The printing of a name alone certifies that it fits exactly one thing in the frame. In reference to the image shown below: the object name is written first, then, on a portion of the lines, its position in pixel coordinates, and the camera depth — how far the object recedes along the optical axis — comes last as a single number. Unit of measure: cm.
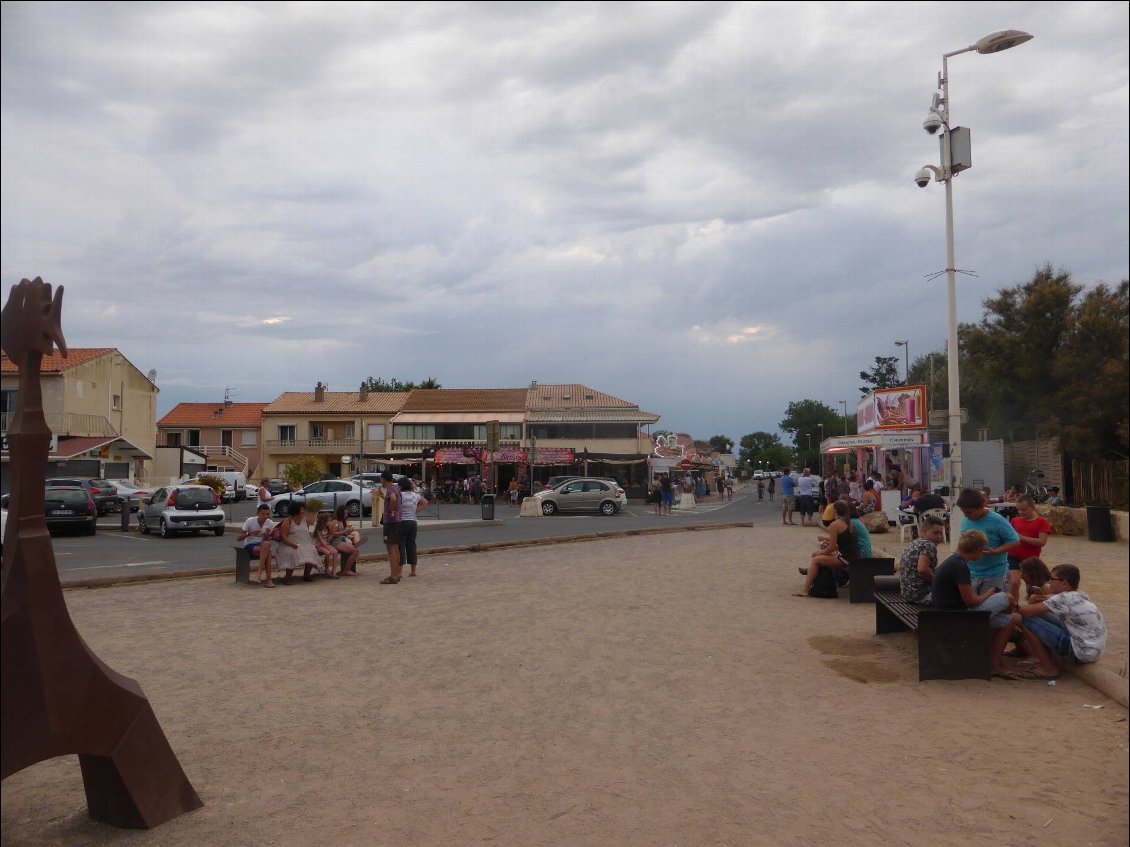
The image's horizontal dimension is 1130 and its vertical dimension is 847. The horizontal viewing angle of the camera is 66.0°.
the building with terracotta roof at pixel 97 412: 4081
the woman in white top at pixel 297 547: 1240
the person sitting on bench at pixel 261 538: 1222
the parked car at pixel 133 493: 3378
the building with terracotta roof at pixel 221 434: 6350
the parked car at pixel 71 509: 2197
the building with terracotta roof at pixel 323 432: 6212
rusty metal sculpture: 365
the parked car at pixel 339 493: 2806
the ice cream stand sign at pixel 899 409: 2656
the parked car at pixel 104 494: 3137
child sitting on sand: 668
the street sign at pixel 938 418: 3256
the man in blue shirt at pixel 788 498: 2539
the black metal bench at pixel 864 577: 1053
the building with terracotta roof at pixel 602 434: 5300
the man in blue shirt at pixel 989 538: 743
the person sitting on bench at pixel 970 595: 692
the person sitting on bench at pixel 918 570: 803
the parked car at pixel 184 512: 2242
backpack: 1095
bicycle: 2248
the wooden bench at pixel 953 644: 666
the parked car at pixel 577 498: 3362
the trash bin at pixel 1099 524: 1698
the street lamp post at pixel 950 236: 1359
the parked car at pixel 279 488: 2798
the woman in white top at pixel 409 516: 1279
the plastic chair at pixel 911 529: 1605
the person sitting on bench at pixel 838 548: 1089
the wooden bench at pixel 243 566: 1240
